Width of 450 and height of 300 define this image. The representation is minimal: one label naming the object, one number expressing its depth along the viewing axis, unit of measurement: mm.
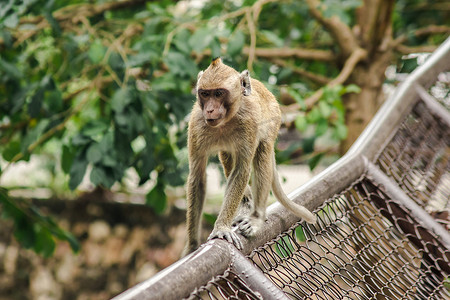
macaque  4031
